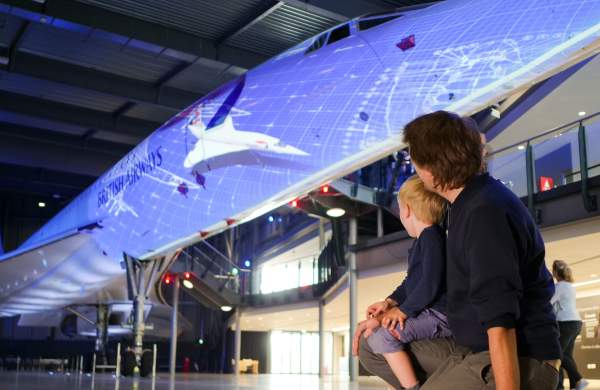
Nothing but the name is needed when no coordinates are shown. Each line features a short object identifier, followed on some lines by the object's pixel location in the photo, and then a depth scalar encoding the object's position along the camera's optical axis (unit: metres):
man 1.60
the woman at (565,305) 6.11
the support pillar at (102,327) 16.70
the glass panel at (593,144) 8.74
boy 2.09
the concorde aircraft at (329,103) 3.95
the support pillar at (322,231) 21.78
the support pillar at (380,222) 14.23
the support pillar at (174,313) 22.05
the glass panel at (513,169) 9.43
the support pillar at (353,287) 14.06
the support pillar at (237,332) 24.52
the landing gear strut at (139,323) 9.27
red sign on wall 9.45
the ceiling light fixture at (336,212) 14.47
